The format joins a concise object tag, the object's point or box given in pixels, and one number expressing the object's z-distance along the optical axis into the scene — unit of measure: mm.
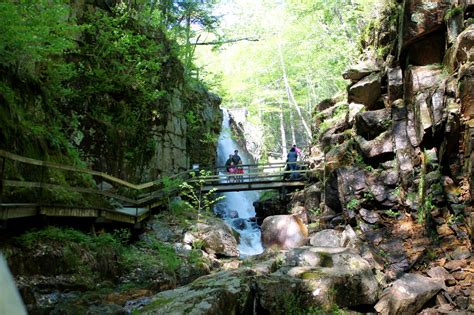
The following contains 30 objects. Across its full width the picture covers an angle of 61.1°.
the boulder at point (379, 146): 13516
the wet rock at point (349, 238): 11412
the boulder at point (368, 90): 15297
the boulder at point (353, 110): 16469
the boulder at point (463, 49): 10503
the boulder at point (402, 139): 12516
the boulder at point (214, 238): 11938
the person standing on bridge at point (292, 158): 20062
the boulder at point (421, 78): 12336
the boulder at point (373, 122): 14156
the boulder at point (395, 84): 14172
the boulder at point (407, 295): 7445
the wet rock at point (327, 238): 12586
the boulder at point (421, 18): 12594
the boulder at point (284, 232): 13773
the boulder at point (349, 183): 13406
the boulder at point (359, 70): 16078
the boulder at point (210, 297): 5516
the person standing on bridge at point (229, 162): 20105
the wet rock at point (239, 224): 18469
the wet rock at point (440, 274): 8486
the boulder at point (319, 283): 6996
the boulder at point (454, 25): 11594
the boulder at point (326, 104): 21359
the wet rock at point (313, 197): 16562
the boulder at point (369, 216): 12352
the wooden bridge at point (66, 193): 6410
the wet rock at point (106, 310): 6220
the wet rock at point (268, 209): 19258
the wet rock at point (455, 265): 8664
